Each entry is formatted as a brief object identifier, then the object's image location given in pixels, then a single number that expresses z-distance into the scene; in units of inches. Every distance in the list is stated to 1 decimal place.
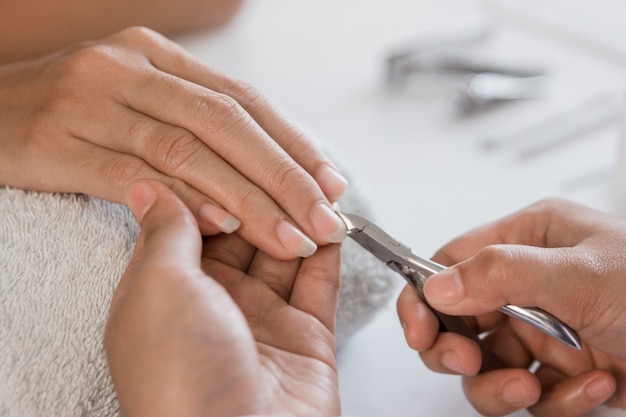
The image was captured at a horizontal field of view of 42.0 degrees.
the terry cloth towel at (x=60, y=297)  21.7
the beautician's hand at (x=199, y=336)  18.9
